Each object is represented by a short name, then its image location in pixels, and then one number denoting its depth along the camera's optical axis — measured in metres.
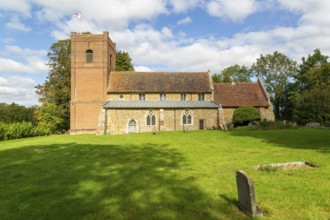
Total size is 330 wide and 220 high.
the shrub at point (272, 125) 30.28
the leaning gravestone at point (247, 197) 5.66
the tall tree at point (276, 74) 59.81
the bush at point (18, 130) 33.09
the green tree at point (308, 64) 54.66
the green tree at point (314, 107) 37.59
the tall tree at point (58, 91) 46.72
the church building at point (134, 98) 36.59
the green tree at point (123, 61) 56.72
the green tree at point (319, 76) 47.59
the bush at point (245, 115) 35.12
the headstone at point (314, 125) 33.27
